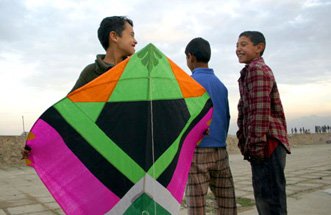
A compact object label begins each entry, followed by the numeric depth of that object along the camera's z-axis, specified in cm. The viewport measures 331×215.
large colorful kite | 141
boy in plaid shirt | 192
